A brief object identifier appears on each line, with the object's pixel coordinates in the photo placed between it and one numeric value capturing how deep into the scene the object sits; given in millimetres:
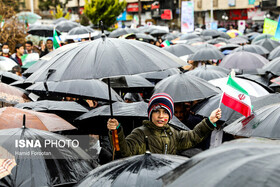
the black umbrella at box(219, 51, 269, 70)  9461
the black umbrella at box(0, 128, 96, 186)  3146
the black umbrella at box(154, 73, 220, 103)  6070
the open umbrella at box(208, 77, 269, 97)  6627
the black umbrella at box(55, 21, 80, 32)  19402
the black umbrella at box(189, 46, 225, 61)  10680
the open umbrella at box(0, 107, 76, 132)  4281
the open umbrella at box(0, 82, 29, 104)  5797
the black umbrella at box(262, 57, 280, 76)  7289
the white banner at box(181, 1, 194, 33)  24000
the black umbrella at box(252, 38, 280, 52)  14494
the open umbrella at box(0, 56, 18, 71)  8995
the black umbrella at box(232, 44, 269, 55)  12139
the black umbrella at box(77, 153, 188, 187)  2639
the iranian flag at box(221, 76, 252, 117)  4219
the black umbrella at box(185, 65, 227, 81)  7877
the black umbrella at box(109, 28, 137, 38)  19078
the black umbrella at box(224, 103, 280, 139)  3459
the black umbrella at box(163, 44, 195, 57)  11633
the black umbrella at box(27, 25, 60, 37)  16094
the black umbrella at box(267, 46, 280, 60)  10469
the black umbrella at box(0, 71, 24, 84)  7512
